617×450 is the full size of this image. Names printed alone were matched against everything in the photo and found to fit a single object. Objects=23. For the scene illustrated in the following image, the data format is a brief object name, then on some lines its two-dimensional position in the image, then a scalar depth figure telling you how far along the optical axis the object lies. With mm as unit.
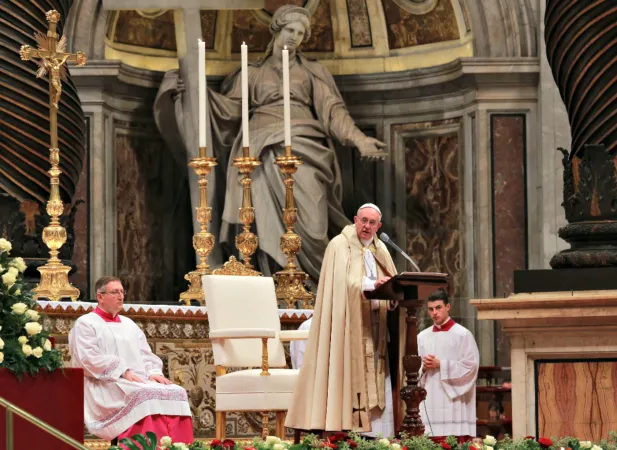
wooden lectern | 15141
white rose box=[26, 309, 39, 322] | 13312
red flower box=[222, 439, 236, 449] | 13062
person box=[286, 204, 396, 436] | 15922
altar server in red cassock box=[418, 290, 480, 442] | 18250
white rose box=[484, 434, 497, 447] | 13375
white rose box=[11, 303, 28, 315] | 13225
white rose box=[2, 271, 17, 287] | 13297
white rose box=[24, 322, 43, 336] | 13125
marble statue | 23781
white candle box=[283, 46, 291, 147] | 20328
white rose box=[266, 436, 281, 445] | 13010
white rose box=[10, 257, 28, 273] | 13609
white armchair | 17484
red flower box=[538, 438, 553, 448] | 13359
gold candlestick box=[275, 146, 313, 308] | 20687
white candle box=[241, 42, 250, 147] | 20219
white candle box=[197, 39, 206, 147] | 19703
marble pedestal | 15531
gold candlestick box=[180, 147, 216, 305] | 20062
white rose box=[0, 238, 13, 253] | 13579
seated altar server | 16250
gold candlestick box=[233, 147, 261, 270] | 20359
